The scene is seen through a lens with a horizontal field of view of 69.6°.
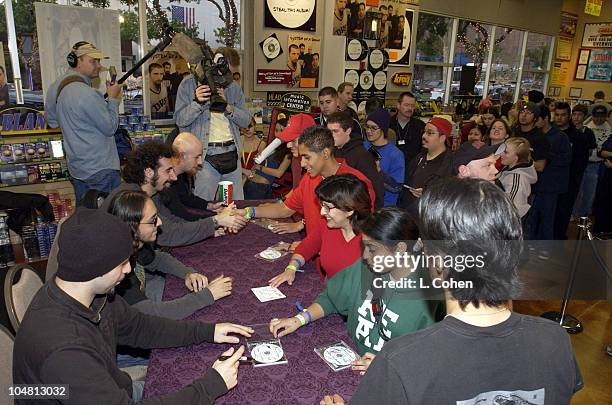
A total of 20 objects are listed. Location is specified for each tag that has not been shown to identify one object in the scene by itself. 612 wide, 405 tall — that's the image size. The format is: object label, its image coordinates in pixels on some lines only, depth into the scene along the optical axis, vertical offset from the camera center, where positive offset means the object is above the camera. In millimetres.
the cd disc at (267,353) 1776 -1090
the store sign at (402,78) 8508 +114
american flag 5746 +752
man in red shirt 2977 -566
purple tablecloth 1617 -1094
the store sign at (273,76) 6570 +34
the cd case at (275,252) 2729 -1065
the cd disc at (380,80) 7806 +60
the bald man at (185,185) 3348 -890
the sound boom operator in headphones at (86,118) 3885 -419
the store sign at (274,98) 6785 -293
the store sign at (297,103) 5641 -287
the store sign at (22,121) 4477 -549
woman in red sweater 2238 -703
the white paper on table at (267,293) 2236 -1074
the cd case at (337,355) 1752 -1080
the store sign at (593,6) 9578 +1856
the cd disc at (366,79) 7562 +59
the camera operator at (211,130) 4207 -517
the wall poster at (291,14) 6430 +942
